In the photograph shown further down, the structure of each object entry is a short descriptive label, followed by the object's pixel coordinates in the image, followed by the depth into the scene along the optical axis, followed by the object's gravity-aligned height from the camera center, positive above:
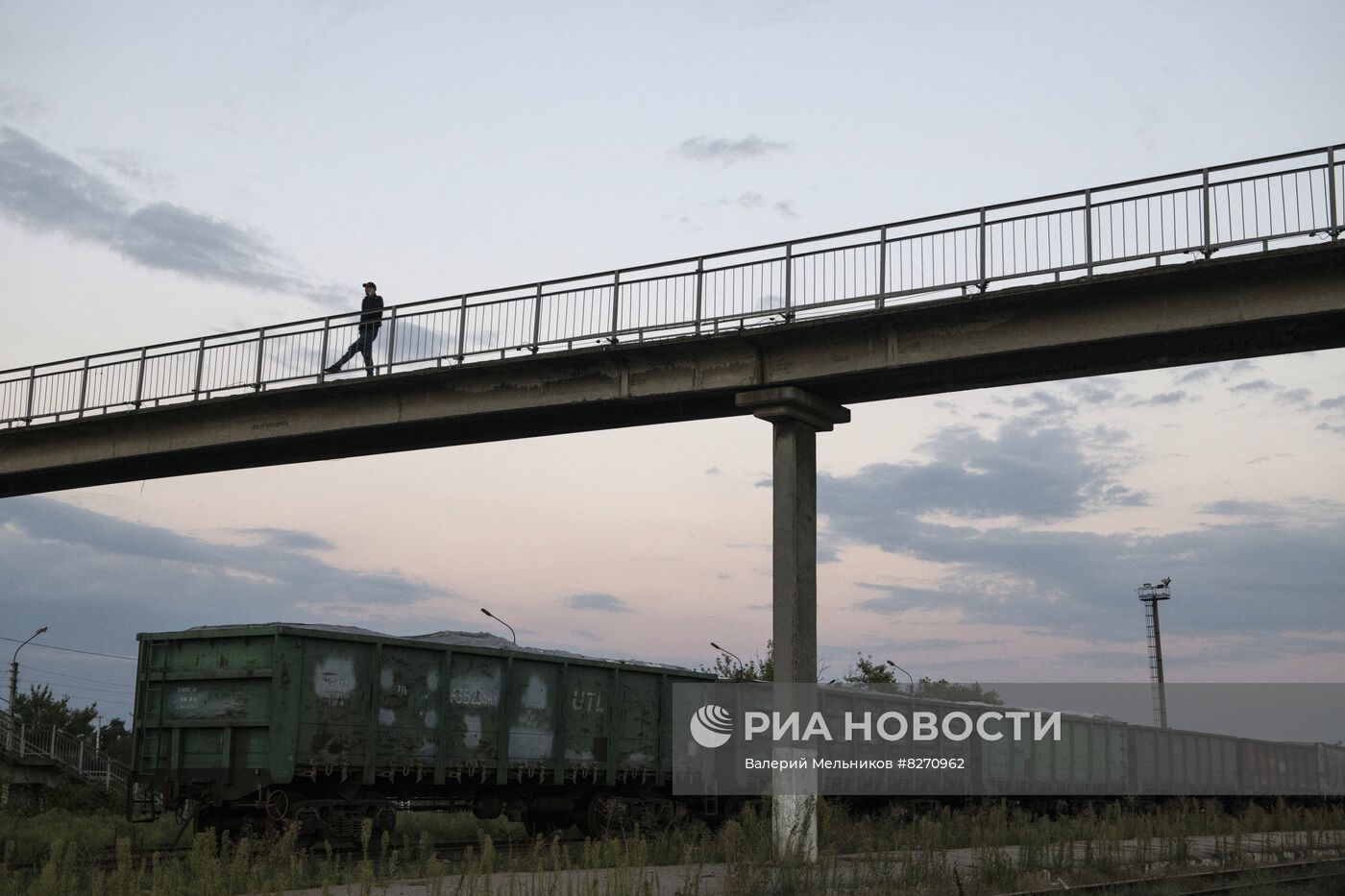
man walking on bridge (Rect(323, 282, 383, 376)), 23.81 +6.59
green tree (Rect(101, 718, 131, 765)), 44.40 -2.62
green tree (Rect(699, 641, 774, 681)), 39.16 +0.90
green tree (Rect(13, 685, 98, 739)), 53.25 -1.42
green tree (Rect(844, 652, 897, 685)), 54.56 +1.27
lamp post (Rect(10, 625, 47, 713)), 37.96 -0.01
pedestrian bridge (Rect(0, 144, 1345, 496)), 17.27 +5.42
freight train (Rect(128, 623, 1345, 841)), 15.52 -0.55
